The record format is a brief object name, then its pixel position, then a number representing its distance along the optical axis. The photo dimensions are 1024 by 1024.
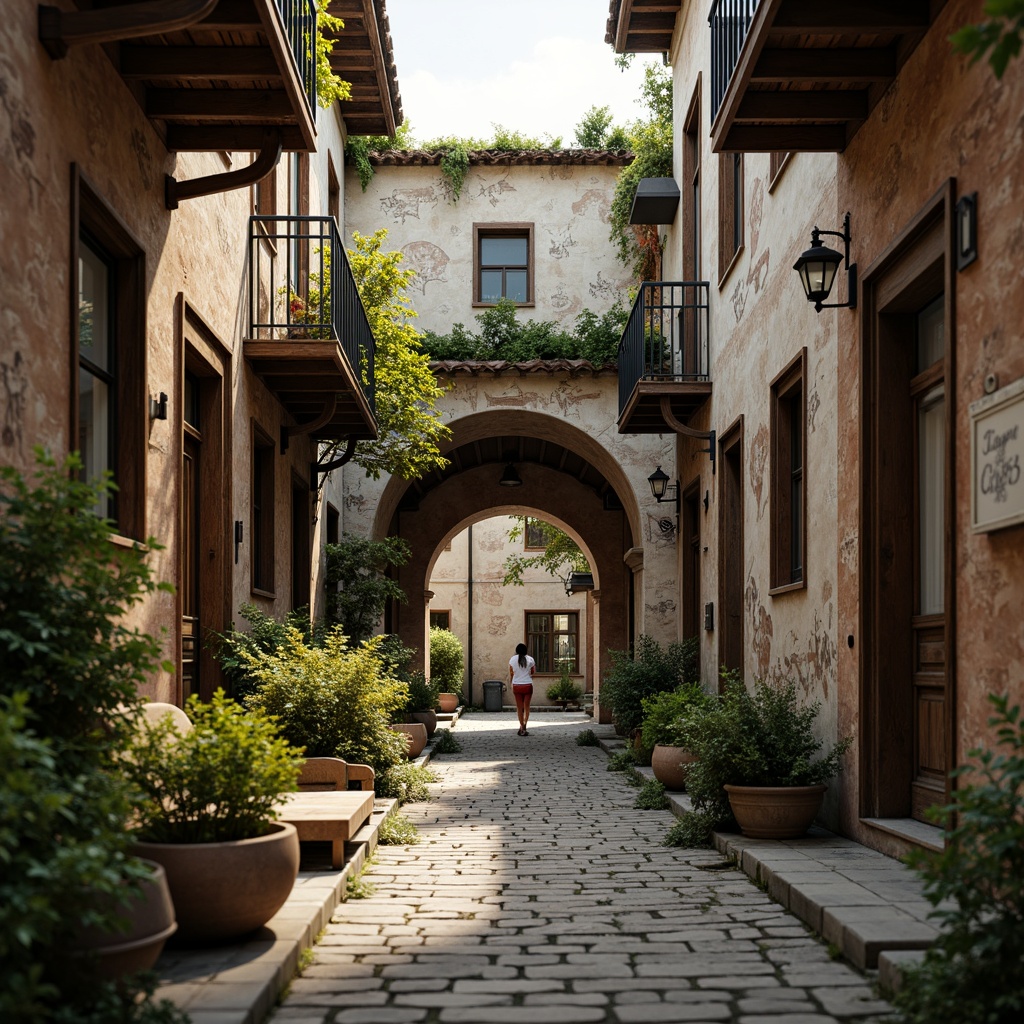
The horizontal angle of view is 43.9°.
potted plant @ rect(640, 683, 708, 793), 9.97
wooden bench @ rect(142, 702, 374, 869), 6.09
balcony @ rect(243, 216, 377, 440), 10.02
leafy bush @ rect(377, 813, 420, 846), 8.09
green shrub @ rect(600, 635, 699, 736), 13.30
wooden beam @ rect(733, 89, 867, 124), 6.99
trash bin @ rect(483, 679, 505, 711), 31.62
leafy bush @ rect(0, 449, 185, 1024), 2.96
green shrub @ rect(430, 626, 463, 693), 30.05
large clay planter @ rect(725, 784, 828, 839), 7.13
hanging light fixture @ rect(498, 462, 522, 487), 21.67
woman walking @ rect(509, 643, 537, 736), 20.66
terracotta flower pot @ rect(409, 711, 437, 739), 16.12
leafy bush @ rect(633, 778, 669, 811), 9.92
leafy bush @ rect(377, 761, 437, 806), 9.47
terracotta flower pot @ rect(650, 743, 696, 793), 9.91
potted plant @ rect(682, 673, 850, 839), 7.17
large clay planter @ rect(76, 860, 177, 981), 3.56
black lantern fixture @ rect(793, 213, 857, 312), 7.27
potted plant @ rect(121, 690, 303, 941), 4.45
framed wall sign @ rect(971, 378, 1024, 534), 4.79
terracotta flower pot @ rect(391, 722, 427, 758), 13.11
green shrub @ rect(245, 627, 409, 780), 8.62
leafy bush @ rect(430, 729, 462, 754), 16.11
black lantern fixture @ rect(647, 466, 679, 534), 15.21
